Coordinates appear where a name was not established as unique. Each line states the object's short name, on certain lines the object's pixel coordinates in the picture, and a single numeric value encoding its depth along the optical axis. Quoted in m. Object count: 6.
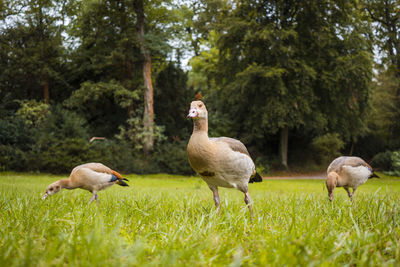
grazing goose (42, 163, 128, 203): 5.54
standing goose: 3.37
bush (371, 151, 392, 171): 20.56
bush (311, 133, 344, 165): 23.23
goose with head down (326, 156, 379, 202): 5.73
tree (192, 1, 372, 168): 18.34
